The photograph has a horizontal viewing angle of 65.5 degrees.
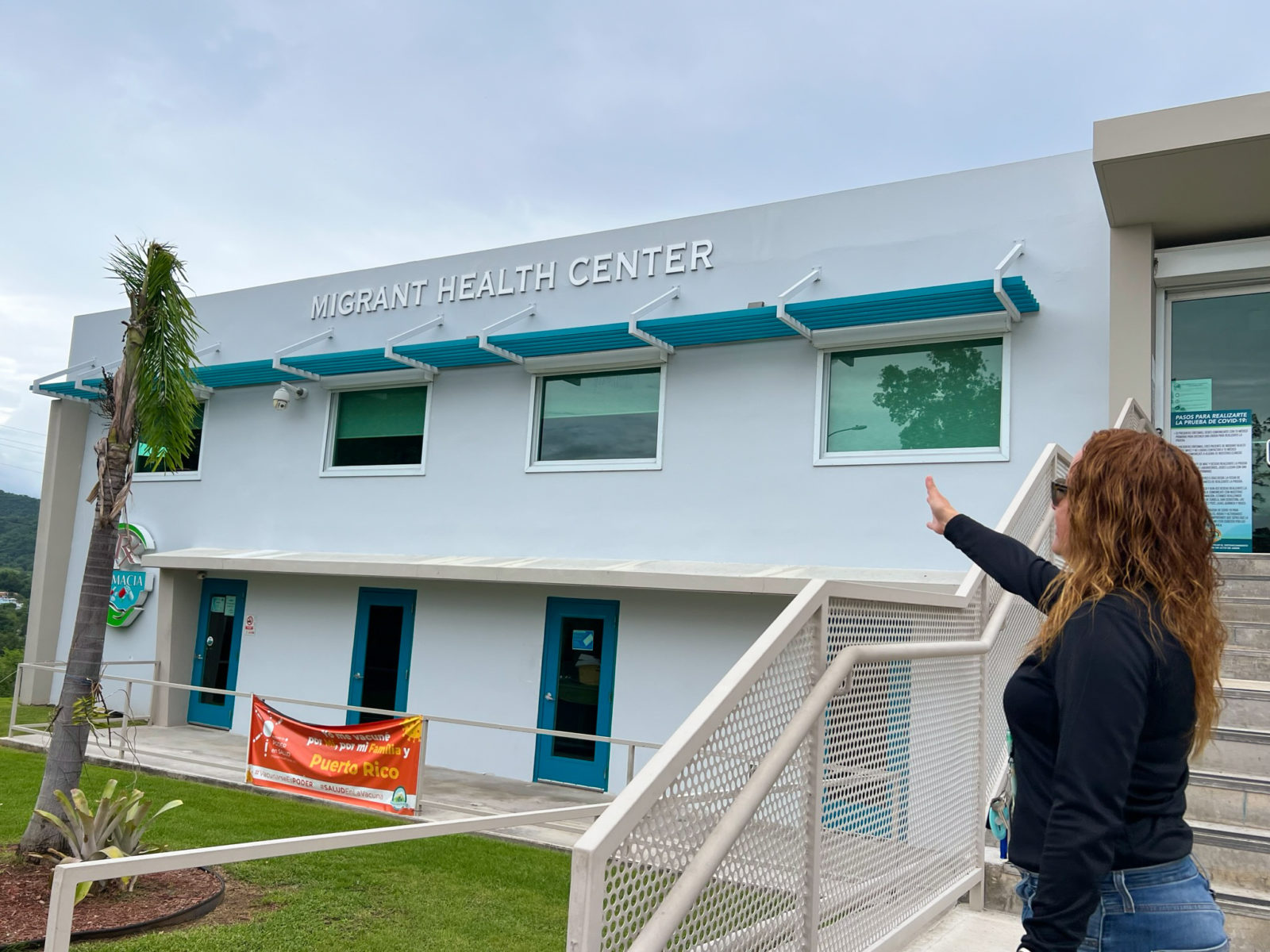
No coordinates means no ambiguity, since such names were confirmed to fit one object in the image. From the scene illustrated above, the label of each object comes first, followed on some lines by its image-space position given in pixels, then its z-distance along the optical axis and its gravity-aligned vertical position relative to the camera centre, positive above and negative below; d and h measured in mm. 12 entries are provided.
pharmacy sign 15555 +131
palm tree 6996 +1223
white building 8336 +2227
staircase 3568 -617
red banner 9492 -1623
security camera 13844 +2812
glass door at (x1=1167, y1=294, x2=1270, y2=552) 7879 +2364
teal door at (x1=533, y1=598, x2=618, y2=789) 11422 -892
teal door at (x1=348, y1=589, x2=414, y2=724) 12969 -656
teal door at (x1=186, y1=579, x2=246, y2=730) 14602 -858
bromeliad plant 6500 -1602
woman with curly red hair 1612 -117
